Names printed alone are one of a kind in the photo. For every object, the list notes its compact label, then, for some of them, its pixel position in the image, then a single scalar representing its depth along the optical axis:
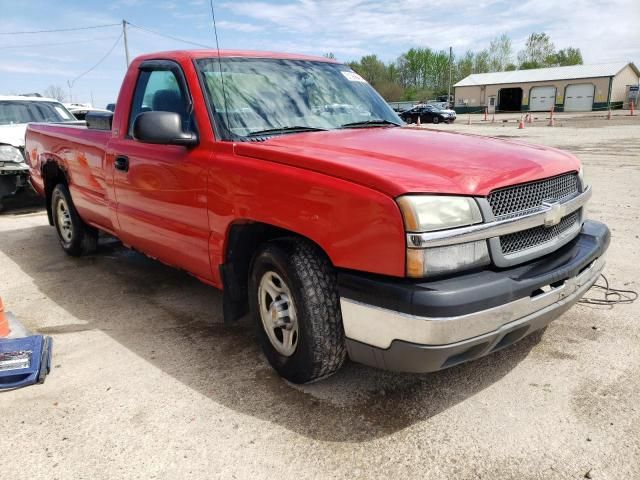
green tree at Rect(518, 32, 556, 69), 94.94
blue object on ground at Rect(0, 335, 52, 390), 3.05
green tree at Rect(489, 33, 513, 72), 95.38
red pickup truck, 2.26
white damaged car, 8.02
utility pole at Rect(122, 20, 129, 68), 33.03
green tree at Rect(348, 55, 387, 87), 89.50
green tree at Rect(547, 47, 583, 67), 93.13
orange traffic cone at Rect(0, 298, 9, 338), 3.57
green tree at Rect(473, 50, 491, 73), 95.53
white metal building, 52.88
